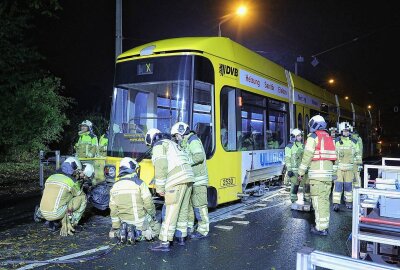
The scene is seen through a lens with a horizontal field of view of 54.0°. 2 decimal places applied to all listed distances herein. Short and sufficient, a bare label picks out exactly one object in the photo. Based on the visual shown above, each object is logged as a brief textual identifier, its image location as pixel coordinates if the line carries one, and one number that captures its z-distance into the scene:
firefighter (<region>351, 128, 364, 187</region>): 9.75
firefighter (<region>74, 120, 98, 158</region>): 10.41
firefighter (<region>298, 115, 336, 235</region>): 6.48
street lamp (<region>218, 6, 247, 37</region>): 14.24
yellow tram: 7.16
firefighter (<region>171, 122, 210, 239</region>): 6.23
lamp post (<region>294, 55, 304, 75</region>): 23.30
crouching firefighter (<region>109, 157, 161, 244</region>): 5.72
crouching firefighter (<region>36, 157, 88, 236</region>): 6.34
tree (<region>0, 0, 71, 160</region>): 14.36
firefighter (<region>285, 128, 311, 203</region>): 8.96
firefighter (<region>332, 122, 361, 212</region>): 8.89
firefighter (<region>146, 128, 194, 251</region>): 5.50
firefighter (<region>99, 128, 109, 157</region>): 10.95
